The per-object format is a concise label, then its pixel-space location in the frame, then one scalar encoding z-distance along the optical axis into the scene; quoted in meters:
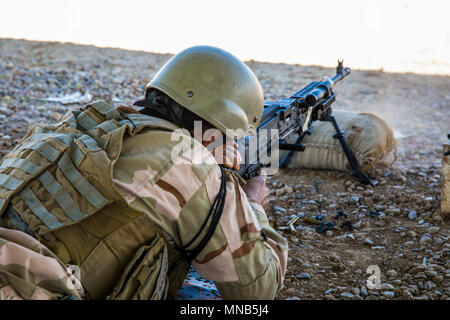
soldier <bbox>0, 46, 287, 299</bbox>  1.78
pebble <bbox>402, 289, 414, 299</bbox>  2.82
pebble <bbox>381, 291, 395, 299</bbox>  2.85
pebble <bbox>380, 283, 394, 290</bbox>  2.91
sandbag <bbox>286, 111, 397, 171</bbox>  4.80
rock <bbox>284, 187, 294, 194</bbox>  4.54
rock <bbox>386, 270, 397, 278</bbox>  3.07
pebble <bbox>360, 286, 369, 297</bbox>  2.88
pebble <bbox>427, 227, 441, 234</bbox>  3.61
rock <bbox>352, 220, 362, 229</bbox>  3.83
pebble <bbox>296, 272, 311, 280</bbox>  3.07
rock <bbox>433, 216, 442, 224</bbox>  3.75
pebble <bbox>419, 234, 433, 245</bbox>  3.47
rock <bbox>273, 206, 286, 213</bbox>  4.13
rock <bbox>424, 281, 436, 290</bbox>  2.94
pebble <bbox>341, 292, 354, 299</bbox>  2.86
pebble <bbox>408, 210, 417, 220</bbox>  3.91
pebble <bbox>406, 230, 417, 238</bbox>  3.60
